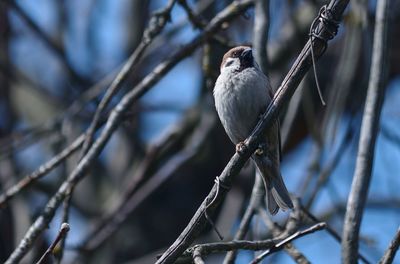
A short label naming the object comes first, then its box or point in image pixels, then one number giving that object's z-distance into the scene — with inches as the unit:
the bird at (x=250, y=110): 286.0
